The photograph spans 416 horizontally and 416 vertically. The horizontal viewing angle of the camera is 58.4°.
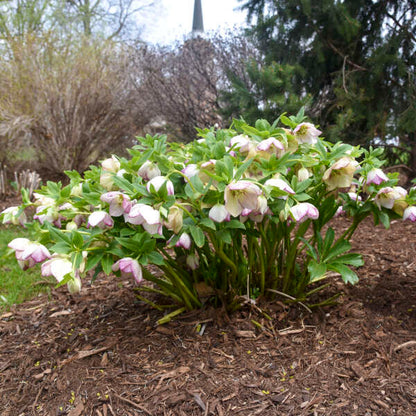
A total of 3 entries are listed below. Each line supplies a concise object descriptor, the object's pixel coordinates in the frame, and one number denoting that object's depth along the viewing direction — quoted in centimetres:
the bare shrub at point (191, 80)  511
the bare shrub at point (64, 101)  531
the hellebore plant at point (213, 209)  107
